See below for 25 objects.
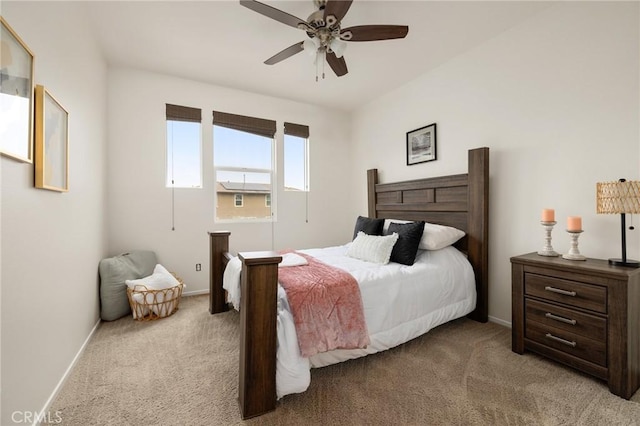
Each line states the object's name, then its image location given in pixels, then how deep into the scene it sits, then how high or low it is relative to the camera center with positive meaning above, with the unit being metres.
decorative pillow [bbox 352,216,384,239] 3.16 -0.16
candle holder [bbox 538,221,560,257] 2.13 -0.26
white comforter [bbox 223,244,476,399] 1.56 -0.70
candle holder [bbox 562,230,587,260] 1.97 -0.28
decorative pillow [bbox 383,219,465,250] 2.63 -0.24
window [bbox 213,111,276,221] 3.76 +0.68
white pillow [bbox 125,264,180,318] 2.70 -0.76
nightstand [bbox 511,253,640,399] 1.61 -0.70
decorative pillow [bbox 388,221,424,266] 2.50 -0.30
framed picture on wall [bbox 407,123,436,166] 3.26 +0.85
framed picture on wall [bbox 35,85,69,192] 1.42 +0.42
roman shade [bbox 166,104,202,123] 3.42 +1.28
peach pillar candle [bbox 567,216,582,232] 1.99 -0.08
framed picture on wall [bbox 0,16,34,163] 1.13 +0.54
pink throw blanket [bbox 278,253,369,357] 1.62 -0.63
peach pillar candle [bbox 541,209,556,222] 2.15 -0.03
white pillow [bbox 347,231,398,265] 2.54 -0.35
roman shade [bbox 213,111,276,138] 3.67 +1.27
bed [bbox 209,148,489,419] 1.46 -0.41
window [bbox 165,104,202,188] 3.47 +0.87
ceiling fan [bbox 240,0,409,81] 1.79 +1.37
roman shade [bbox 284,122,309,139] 4.15 +1.30
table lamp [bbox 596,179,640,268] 1.70 +0.07
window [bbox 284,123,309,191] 4.20 +0.89
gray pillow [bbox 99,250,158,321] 2.66 -0.72
